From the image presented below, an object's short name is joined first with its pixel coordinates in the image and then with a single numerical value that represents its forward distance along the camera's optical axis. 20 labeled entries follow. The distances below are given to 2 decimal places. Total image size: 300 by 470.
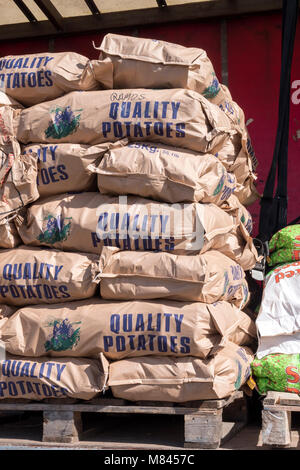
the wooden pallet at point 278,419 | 3.53
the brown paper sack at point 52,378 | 3.63
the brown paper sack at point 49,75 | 3.96
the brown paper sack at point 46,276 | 3.71
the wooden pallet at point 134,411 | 3.53
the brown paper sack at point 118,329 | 3.54
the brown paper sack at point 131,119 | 3.72
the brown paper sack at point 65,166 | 3.84
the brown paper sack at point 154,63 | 3.84
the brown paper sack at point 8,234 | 3.93
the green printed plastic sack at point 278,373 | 3.80
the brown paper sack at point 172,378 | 3.52
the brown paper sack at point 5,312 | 3.87
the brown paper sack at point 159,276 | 3.56
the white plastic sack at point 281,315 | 3.99
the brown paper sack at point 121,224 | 3.64
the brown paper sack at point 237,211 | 4.24
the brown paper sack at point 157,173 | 3.66
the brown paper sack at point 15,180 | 3.90
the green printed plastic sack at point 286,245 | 4.29
